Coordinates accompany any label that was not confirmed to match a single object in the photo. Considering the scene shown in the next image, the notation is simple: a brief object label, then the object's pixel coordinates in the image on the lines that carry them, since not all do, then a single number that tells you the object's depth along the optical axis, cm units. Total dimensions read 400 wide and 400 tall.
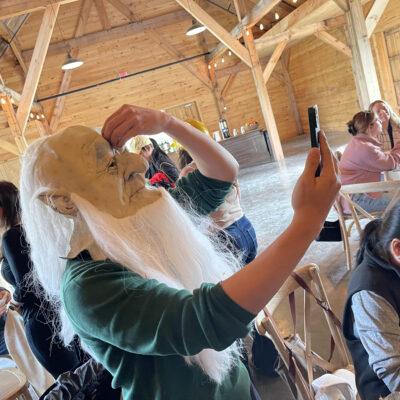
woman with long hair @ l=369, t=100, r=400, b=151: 349
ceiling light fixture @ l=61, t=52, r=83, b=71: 658
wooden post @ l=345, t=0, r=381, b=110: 632
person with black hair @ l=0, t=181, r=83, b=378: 194
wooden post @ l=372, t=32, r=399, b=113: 820
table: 898
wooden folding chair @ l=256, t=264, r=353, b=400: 133
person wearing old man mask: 55
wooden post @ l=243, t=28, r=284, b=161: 762
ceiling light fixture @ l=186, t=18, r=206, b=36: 698
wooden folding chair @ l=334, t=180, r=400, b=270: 254
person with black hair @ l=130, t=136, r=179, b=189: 253
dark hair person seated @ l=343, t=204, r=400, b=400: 120
